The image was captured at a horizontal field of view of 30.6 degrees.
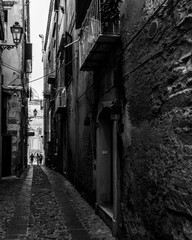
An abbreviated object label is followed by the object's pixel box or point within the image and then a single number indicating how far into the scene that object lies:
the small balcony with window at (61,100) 16.70
